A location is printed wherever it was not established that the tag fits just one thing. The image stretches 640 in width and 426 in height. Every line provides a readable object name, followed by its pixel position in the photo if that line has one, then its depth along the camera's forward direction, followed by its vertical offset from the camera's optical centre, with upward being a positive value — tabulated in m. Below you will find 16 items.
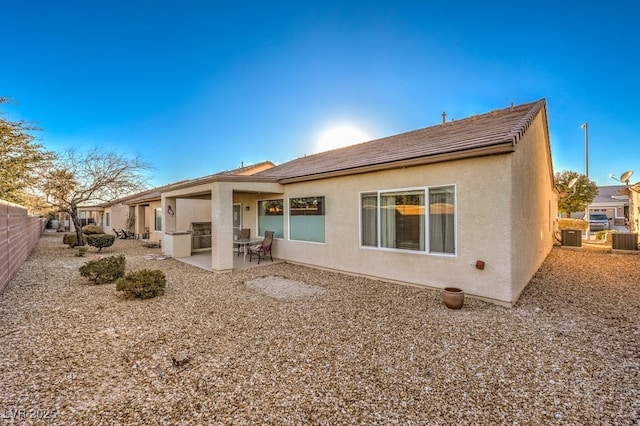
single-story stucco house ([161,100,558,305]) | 5.94 +0.21
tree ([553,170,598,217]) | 21.14 +1.35
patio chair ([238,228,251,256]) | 12.50 -0.88
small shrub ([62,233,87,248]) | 16.20 -1.44
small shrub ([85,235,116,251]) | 14.88 -1.37
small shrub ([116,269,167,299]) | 6.36 -1.62
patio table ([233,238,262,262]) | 10.79 -1.06
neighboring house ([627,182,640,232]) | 14.98 +0.24
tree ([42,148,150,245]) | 15.24 +2.09
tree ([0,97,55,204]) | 12.23 +2.71
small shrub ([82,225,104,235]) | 20.75 -1.12
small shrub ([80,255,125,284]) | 7.79 -1.57
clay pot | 5.61 -1.73
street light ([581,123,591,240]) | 24.73 +6.15
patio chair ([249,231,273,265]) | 10.69 -1.25
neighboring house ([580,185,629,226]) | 28.30 +0.72
